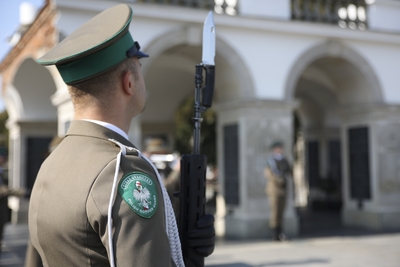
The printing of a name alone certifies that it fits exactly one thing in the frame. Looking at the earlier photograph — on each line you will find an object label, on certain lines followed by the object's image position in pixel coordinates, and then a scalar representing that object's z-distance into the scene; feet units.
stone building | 28.99
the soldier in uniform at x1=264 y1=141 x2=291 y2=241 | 28.22
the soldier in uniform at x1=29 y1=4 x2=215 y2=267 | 3.88
